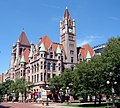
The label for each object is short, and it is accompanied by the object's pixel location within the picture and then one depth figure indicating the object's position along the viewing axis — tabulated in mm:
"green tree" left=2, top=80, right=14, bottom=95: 63437
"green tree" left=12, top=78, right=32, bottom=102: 51661
